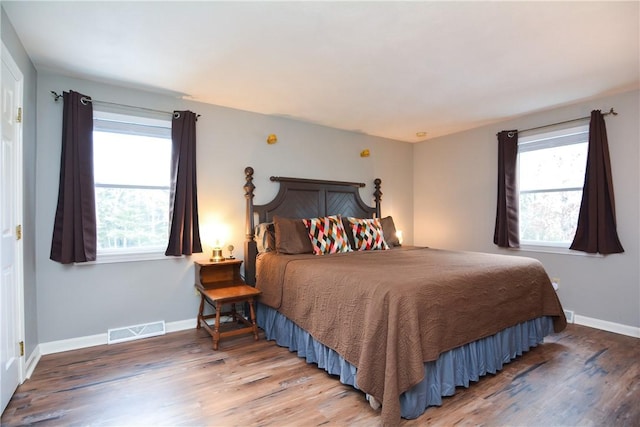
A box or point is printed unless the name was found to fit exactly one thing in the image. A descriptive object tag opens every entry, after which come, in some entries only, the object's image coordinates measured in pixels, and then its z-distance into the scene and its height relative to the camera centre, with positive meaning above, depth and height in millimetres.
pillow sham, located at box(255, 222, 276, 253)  3369 -292
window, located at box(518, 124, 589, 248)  3514 +287
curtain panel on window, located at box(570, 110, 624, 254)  3195 +104
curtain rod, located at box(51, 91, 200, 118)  2748 +979
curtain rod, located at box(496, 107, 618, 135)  3223 +950
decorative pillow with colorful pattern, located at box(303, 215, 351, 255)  3358 -280
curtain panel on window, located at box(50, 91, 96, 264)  2674 +176
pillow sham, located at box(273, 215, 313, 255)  3223 -283
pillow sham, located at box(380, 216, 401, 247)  4036 -287
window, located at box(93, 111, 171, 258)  2975 +274
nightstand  2829 -763
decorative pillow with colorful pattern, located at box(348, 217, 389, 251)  3645 -296
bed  1851 -690
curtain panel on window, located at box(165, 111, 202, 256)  3129 +208
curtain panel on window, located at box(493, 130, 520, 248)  3918 +180
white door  1898 -132
